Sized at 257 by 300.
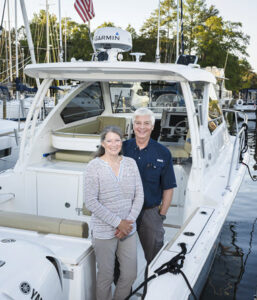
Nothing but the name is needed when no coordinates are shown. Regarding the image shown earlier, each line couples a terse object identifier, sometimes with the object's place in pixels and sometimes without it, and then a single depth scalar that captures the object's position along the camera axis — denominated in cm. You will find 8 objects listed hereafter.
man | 265
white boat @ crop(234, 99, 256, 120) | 3091
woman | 222
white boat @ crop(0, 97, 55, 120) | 1315
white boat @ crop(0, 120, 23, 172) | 787
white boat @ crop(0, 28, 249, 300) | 205
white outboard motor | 167
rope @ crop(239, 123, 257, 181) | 595
